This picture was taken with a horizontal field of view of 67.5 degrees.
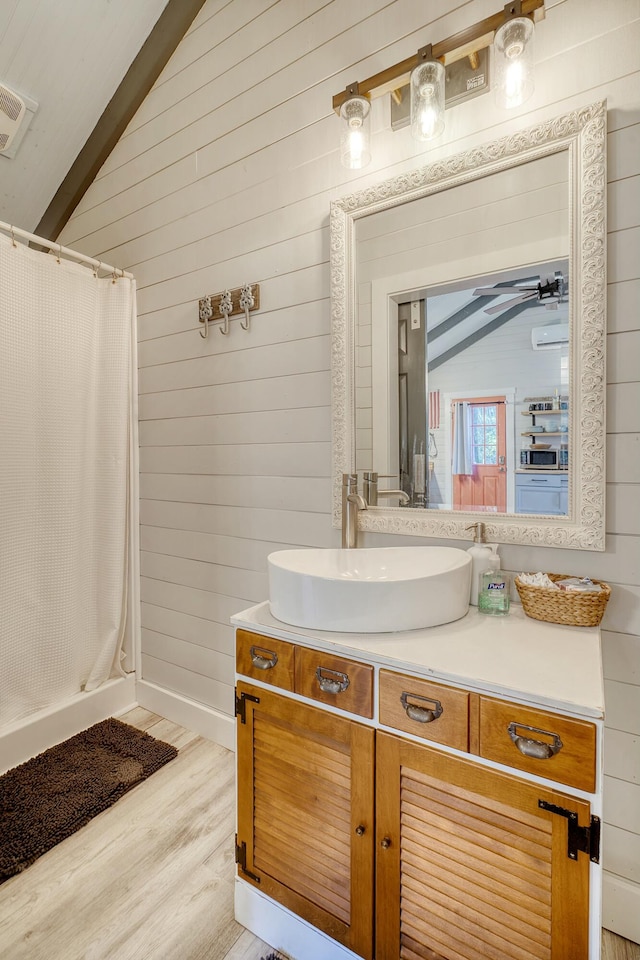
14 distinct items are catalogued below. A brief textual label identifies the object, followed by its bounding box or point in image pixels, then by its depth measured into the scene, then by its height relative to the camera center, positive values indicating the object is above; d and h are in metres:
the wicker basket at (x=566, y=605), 1.08 -0.31
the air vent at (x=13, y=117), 1.96 +1.49
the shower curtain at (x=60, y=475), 1.87 -0.02
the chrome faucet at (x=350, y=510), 1.49 -0.13
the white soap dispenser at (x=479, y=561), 1.24 -0.24
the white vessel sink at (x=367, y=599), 1.03 -0.29
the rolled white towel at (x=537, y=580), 1.16 -0.27
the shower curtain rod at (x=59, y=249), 1.83 +0.91
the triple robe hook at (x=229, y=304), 1.81 +0.65
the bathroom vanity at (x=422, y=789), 0.81 -0.63
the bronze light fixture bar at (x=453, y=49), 1.16 +1.11
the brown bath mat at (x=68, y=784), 1.51 -1.14
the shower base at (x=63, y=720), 1.84 -1.05
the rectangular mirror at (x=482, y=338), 1.19 +0.37
